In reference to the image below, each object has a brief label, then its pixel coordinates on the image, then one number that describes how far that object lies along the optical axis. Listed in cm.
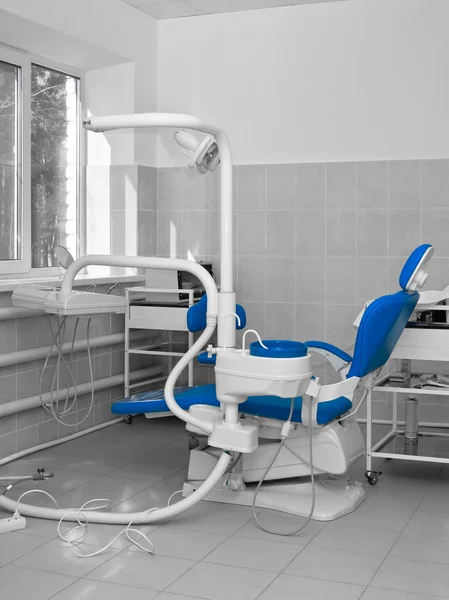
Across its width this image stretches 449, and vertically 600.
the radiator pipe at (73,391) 431
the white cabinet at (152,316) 503
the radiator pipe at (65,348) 425
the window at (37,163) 478
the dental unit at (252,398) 315
